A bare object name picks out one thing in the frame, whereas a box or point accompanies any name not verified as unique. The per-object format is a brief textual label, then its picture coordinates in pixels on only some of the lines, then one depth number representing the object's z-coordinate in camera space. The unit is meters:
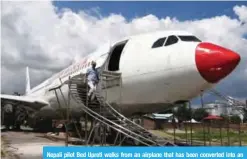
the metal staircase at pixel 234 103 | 8.17
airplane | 6.20
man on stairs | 7.67
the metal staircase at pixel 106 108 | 6.78
